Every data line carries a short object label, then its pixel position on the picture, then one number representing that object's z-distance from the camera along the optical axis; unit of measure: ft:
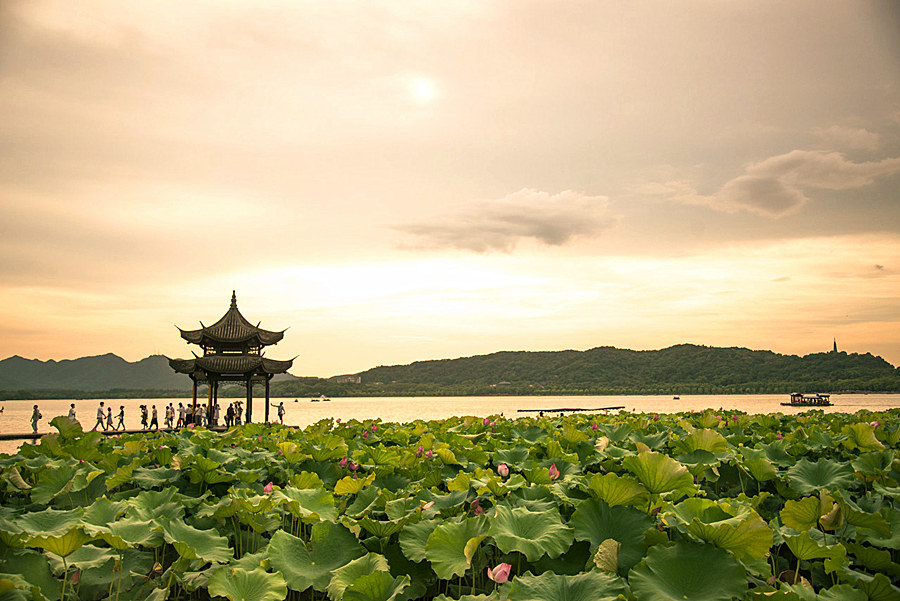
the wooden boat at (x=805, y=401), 207.31
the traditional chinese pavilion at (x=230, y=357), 95.35
